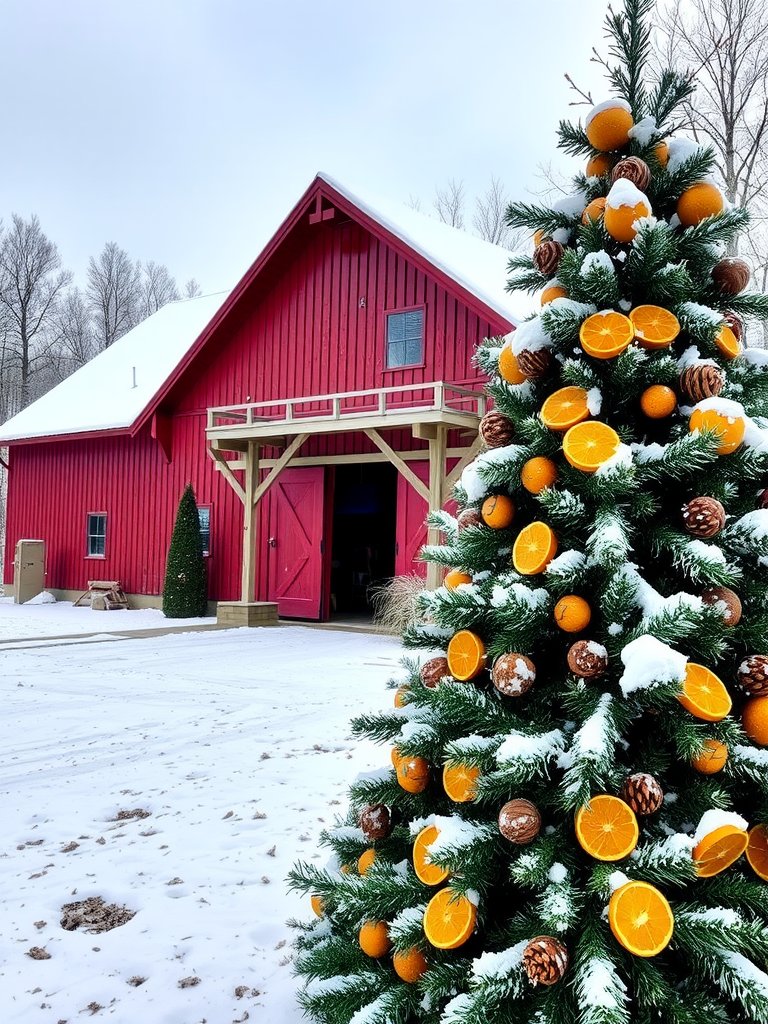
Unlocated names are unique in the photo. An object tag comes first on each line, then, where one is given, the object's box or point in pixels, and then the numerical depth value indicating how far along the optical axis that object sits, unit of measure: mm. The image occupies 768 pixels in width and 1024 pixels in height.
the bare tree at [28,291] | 35812
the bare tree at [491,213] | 27688
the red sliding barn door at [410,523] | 12266
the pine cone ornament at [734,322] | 1940
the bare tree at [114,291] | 39781
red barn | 12164
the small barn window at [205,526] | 15373
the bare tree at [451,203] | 29203
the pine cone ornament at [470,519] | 1947
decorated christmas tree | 1479
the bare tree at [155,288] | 40562
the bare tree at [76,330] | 38281
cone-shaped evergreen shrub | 14125
